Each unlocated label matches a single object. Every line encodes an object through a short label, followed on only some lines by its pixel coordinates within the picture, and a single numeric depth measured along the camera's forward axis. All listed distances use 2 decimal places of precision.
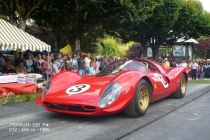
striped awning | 9.43
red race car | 4.91
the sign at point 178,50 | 24.73
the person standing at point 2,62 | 10.59
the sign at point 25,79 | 8.34
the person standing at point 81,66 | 13.24
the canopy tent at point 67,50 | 22.72
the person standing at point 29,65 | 11.38
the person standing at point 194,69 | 18.65
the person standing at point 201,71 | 19.56
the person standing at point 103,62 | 14.90
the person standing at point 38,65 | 11.79
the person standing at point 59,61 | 11.66
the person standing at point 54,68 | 11.30
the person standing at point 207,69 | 20.44
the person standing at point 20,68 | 10.61
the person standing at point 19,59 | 11.11
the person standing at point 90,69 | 12.91
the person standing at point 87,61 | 13.74
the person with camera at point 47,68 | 11.01
